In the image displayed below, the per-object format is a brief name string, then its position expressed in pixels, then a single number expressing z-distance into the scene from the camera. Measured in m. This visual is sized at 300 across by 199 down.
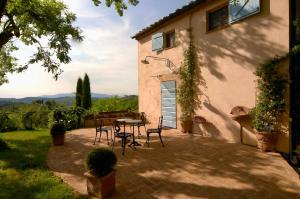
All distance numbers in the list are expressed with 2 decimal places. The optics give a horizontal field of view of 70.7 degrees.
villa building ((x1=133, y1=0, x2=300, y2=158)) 5.82
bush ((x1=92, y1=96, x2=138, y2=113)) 15.02
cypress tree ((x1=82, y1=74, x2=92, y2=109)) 13.71
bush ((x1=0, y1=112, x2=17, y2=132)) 11.60
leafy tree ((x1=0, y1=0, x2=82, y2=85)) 7.12
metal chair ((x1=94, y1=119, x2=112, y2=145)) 7.20
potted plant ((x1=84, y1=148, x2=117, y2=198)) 3.60
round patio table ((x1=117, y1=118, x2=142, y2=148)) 6.88
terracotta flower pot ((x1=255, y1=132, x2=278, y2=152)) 5.93
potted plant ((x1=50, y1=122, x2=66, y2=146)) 7.53
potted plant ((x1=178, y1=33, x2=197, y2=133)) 8.98
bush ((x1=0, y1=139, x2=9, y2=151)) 7.10
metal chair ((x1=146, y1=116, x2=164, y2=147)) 6.84
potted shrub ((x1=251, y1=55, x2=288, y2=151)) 5.80
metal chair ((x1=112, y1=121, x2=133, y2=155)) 6.18
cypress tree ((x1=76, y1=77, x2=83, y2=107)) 13.66
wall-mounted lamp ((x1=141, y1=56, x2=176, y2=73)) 10.15
